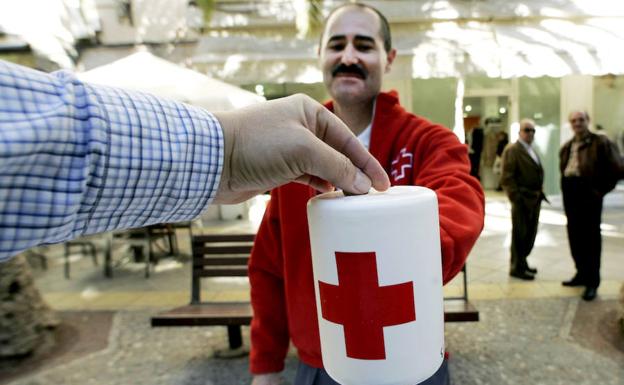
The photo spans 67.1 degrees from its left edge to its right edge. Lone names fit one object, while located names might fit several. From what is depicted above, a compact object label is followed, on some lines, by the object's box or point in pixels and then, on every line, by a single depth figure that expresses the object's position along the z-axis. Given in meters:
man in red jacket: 1.36
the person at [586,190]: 4.50
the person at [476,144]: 10.73
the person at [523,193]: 5.11
